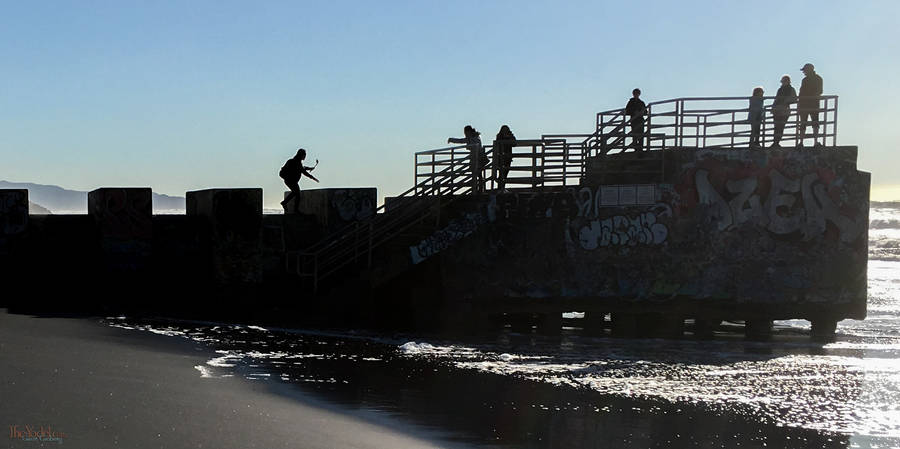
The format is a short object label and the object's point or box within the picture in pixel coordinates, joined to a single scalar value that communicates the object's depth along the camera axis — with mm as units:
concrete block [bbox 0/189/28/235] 22141
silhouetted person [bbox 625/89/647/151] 20781
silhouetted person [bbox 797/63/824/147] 20281
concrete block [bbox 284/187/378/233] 23078
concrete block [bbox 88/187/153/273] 22234
